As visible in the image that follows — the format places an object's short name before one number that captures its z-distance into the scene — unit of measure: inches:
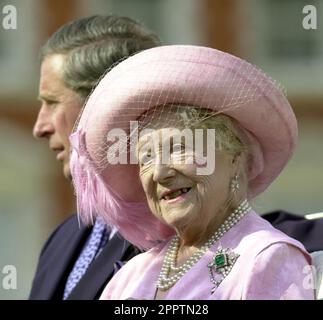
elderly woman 239.6
